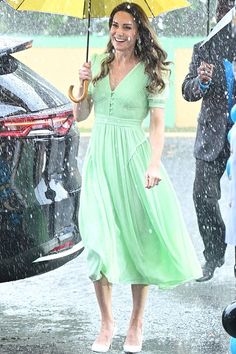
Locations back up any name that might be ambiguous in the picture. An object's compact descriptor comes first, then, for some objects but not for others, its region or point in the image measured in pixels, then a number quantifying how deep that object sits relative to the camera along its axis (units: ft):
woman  36.24
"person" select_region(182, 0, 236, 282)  43.37
